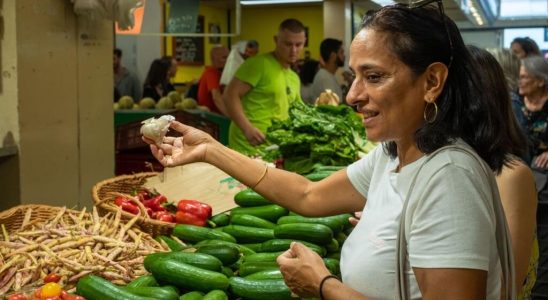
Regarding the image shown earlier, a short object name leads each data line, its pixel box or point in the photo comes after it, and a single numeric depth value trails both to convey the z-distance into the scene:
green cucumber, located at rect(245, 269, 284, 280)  2.99
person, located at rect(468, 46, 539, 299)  2.88
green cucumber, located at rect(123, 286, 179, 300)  2.76
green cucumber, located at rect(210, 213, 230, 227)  4.02
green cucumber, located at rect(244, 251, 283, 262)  3.31
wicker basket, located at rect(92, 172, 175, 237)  3.77
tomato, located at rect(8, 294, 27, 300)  2.63
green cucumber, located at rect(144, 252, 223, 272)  3.04
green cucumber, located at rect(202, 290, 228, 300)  2.79
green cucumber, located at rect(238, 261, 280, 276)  3.16
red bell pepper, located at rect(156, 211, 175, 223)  3.96
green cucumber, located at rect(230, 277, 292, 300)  2.89
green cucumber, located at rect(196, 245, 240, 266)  3.22
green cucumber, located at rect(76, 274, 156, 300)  2.71
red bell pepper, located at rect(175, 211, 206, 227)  3.96
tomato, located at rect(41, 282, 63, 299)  2.64
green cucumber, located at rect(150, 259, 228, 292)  2.91
